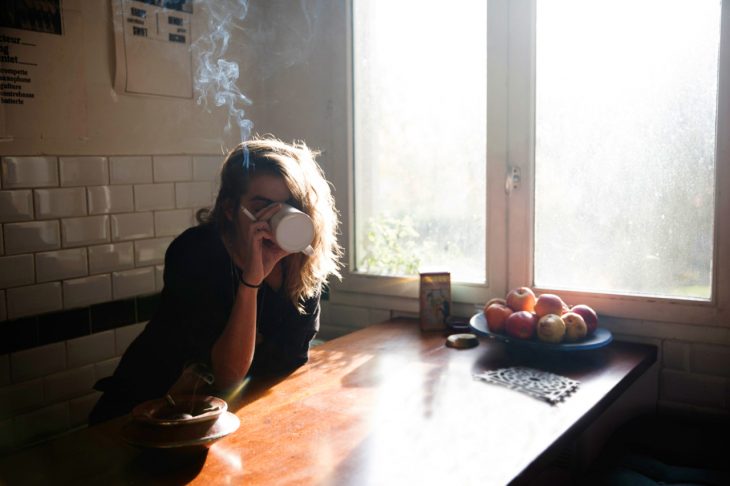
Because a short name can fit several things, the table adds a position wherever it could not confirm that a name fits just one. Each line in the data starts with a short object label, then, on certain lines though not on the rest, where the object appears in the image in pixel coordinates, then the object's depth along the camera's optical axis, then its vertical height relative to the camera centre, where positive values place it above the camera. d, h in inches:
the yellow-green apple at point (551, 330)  76.0 -17.4
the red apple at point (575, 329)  77.2 -17.6
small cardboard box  92.1 -17.4
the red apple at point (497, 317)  81.2 -17.0
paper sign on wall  87.8 +17.0
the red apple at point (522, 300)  82.4 -15.4
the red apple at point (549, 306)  79.7 -15.5
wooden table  49.4 -21.1
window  80.6 +2.7
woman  69.4 -12.6
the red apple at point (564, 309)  80.2 -16.1
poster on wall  75.9 +12.1
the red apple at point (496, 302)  85.0 -16.0
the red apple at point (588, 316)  80.0 -16.9
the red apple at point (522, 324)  77.5 -17.2
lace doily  65.8 -21.0
